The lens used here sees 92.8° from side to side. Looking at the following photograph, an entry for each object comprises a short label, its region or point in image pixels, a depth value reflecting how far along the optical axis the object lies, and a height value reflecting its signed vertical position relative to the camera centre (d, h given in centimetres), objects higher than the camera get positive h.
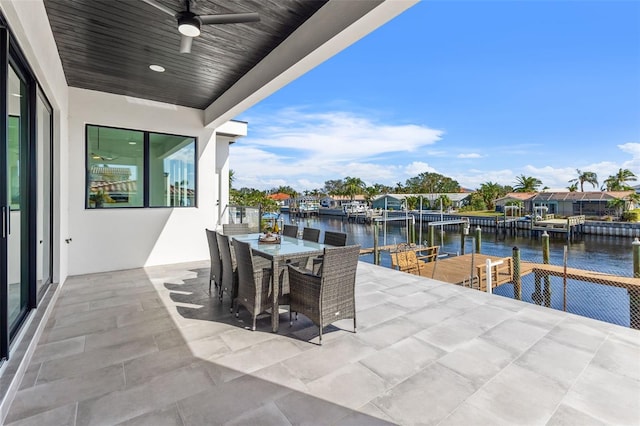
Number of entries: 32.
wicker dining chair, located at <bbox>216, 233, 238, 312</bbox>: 332 -64
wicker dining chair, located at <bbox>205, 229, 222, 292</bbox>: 373 -60
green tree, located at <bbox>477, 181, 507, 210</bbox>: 3869 +248
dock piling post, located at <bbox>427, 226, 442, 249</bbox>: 1289 -107
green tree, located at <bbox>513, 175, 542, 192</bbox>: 4112 +382
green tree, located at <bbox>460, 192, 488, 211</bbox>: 3847 +104
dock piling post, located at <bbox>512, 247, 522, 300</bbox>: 635 -137
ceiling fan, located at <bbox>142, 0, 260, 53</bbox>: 249 +160
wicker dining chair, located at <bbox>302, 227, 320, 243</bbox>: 436 -34
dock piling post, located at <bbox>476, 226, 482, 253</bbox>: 1401 -139
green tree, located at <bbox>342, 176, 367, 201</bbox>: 5041 +411
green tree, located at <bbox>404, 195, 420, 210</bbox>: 3872 +122
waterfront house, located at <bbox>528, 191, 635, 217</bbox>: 2821 +92
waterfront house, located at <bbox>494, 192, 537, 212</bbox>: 3325 +121
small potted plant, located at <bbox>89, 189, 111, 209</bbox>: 521 +23
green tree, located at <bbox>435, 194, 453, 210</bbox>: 3781 +114
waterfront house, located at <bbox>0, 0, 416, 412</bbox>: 256 +133
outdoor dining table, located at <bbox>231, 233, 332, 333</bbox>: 287 -41
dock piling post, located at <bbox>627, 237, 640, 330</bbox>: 595 -201
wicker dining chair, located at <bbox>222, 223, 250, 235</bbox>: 504 -29
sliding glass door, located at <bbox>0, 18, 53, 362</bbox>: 203 +19
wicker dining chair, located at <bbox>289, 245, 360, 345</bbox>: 261 -70
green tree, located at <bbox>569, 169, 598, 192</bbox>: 4016 +437
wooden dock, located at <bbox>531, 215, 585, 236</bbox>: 2348 -111
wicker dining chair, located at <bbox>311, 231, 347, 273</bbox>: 352 -37
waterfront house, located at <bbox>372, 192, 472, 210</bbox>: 4044 +152
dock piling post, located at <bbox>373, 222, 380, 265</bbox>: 745 -94
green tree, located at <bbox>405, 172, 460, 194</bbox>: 4978 +448
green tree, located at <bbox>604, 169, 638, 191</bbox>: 3738 +397
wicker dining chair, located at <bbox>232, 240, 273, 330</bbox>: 286 -69
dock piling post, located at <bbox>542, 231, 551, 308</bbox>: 817 -215
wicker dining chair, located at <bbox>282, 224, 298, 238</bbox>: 464 -30
